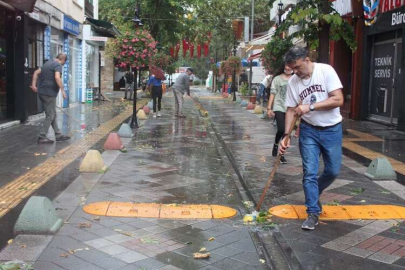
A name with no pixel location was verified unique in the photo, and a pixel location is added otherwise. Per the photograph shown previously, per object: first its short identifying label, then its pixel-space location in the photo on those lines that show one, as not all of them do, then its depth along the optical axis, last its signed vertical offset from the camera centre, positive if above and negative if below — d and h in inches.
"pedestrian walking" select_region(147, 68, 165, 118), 668.1 -6.6
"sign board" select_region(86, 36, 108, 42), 869.7 +82.3
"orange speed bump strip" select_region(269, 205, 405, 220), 206.2 -55.2
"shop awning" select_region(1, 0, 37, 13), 438.3 +71.9
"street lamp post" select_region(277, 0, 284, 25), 858.1 +142.3
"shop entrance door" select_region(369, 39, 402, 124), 545.6 +10.2
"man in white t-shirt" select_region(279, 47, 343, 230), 182.2 -11.5
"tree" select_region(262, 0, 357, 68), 425.4 +56.3
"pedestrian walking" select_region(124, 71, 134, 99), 1016.7 +5.1
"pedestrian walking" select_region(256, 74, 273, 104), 1039.6 -17.3
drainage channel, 157.8 -58.2
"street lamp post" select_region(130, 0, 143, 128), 528.1 -19.6
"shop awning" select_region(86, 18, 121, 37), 887.7 +106.6
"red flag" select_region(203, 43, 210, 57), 1517.0 +118.9
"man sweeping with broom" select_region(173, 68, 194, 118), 626.8 +0.5
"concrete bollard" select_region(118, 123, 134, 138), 443.8 -45.7
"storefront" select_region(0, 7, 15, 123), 496.1 +16.2
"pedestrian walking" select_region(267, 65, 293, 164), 327.9 -8.8
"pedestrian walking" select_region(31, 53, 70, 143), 388.2 -4.8
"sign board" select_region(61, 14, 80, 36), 707.1 +89.7
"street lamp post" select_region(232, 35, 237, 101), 1126.4 -4.4
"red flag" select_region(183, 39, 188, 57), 1425.0 +119.9
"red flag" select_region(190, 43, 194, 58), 1482.3 +116.7
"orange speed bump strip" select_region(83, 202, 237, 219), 205.9 -56.5
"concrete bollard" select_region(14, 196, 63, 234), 178.9 -52.7
